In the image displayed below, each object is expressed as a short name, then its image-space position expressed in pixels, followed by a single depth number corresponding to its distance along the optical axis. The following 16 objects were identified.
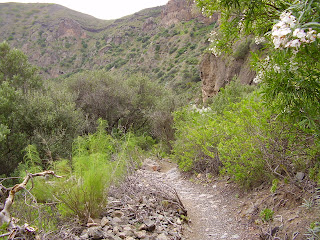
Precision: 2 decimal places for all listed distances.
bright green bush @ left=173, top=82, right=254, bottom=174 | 6.79
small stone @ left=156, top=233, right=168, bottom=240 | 3.33
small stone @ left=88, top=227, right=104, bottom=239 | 2.89
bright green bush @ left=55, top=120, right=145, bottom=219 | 3.30
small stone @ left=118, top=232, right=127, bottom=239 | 3.15
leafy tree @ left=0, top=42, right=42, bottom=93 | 14.15
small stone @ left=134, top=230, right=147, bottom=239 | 3.26
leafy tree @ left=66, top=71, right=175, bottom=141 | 14.43
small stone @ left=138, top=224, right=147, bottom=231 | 3.48
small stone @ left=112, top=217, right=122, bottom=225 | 3.48
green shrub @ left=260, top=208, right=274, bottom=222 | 3.51
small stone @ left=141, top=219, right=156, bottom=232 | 3.52
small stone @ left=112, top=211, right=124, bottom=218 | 3.74
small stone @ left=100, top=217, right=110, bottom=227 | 3.32
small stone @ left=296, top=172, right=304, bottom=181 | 3.69
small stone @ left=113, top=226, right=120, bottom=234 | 3.22
